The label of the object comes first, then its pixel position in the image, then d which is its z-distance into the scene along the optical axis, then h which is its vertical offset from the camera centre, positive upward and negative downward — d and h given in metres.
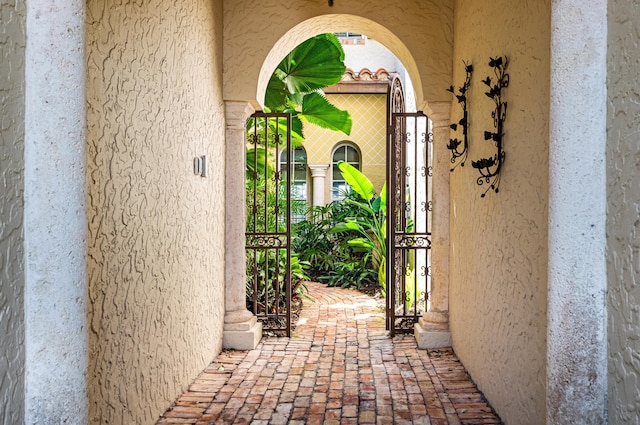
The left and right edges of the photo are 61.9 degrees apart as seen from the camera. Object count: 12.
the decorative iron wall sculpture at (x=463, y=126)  4.51 +0.76
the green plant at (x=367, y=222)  7.96 -0.16
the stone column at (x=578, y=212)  2.04 +0.01
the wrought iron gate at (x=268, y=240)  5.70 -0.30
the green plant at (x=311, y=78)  6.39 +1.66
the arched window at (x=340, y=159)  12.93 +1.29
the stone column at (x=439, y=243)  5.37 -0.31
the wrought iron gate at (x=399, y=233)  5.76 -0.22
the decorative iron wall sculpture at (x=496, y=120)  3.35 +0.60
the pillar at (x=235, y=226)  5.42 -0.14
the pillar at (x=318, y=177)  12.58 +0.84
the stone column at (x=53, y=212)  1.81 +0.00
